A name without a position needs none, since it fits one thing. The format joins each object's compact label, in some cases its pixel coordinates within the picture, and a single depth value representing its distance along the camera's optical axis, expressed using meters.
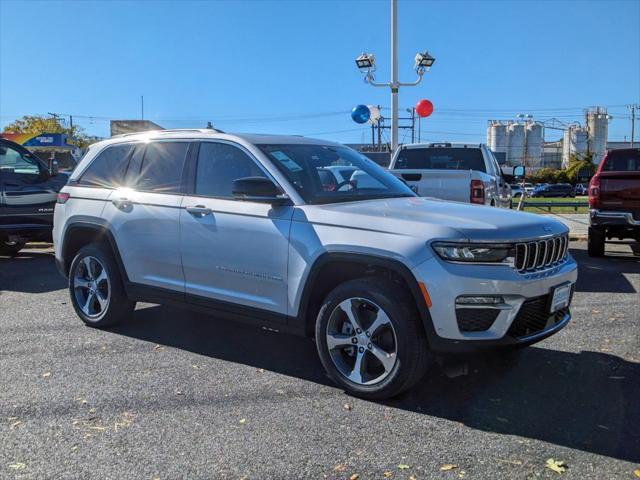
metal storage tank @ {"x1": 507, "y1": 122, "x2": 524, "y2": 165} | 130.88
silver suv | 3.73
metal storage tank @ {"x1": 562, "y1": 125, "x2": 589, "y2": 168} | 123.00
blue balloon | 19.09
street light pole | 17.84
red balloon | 19.28
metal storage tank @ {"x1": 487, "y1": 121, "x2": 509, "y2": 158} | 132.38
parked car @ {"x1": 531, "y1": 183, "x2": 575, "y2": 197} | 62.62
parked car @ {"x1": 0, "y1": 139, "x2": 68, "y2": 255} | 10.05
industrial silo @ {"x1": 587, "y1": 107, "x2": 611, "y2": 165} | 123.44
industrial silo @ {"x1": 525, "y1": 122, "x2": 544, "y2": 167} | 126.69
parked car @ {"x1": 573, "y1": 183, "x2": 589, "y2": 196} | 64.28
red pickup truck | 9.81
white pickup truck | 8.84
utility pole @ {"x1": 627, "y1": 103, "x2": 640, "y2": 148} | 102.38
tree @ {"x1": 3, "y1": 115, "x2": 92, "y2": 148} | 75.77
